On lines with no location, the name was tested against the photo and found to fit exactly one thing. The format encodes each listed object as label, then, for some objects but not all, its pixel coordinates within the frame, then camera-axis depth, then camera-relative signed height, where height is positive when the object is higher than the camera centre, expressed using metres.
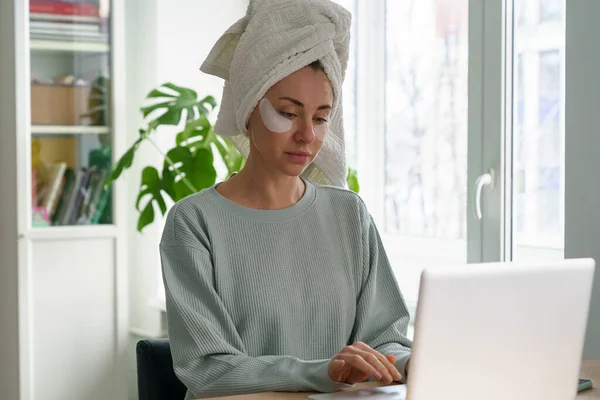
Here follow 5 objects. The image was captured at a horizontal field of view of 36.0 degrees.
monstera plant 3.18 +0.03
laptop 1.15 -0.21
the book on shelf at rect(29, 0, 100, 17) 3.54 +0.63
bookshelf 3.49 -0.13
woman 1.66 -0.13
